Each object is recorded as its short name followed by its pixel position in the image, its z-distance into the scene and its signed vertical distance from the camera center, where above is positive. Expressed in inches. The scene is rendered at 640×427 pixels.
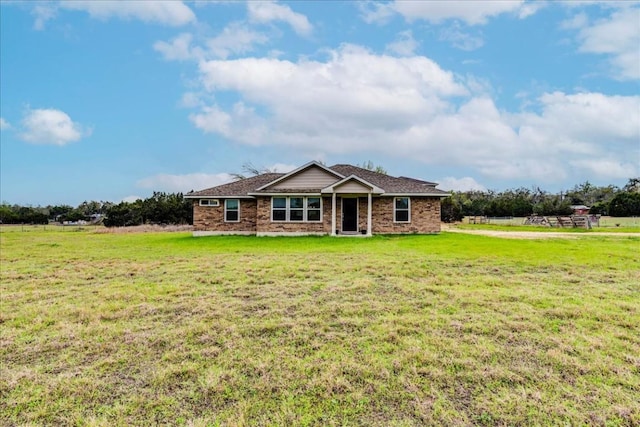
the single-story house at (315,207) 774.5 +20.4
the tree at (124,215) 1494.8 +13.9
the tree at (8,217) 2050.2 +16.1
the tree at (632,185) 2624.0 +209.6
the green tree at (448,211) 1621.6 +16.9
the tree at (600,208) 2110.0 +29.3
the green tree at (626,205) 1860.2 +42.6
